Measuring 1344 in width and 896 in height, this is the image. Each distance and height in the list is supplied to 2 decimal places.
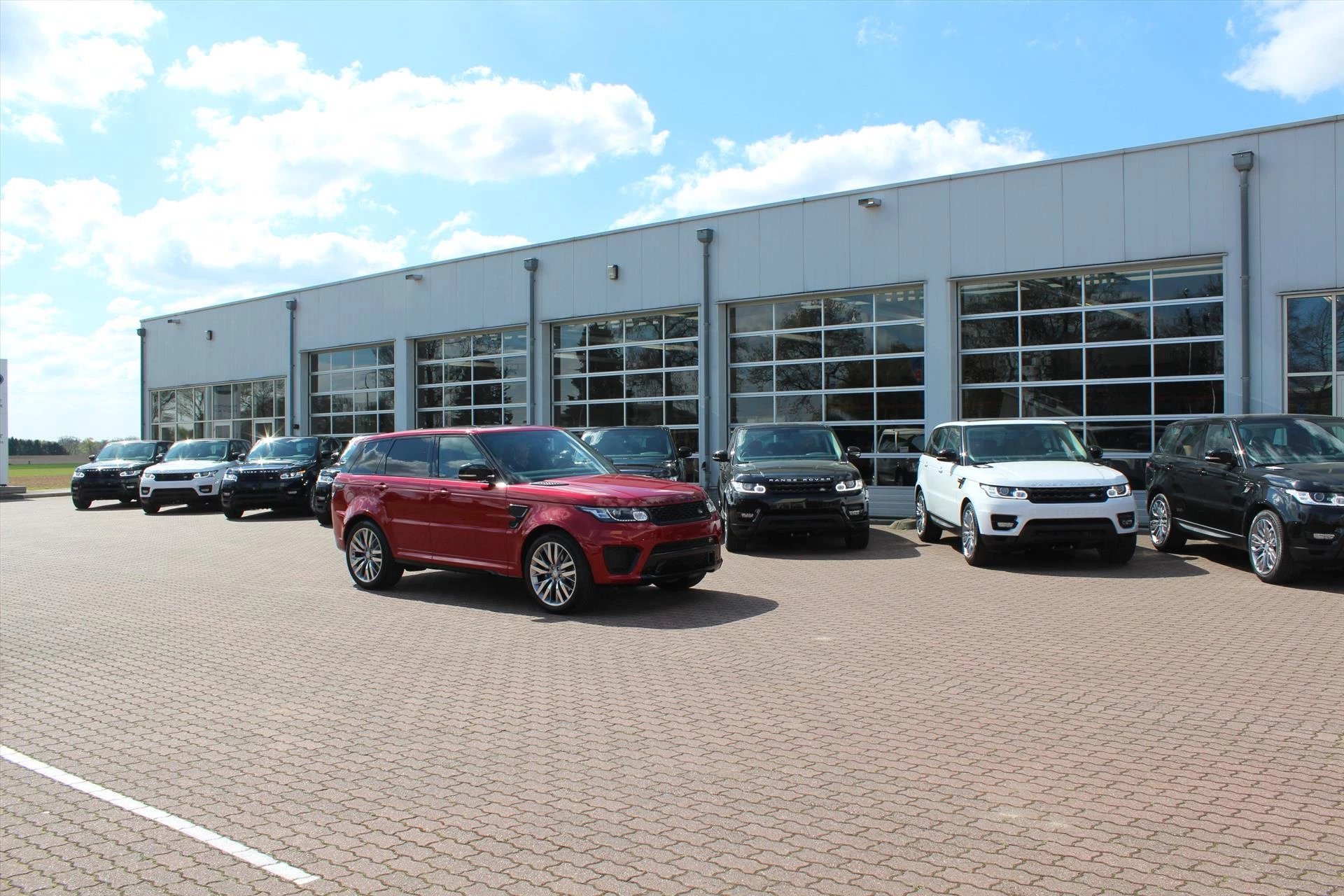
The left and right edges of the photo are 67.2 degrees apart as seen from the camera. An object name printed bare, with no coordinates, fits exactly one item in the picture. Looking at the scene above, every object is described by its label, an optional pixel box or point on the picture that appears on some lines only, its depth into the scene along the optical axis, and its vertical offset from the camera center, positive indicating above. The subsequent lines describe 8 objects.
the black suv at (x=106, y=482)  25.66 -0.88
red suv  8.86 -0.66
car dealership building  15.80 +2.69
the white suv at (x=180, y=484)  23.22 -0.85
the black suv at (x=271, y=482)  21.00 -0.75
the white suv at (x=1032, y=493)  11.26 -0.56
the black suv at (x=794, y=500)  12.93 -0.71
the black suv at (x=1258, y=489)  9.96 -0.49
